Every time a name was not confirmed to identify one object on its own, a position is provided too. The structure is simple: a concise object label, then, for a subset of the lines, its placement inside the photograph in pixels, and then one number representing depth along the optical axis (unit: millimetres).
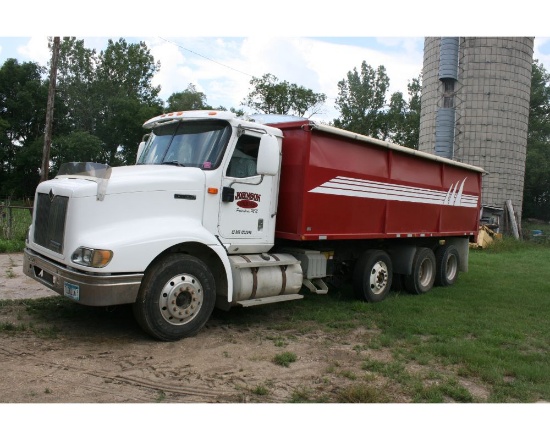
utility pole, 16798
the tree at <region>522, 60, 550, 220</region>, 41250
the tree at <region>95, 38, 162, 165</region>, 51375
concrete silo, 21984
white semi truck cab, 5188
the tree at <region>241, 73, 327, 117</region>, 39750
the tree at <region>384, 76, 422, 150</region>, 49781
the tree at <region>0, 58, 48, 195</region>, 46344
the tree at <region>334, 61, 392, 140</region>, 52625
